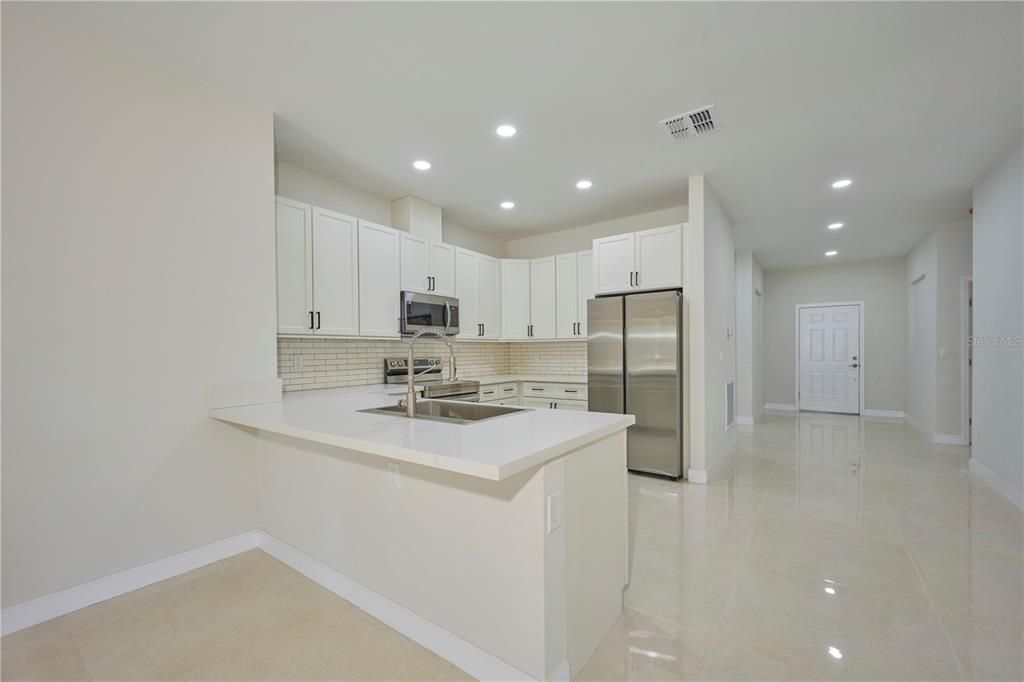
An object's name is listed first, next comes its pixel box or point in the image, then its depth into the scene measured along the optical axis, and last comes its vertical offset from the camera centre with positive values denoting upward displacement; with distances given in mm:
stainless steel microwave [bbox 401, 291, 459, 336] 3979 +254
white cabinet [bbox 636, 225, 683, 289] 4082 +764
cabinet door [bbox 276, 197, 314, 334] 3098 +529
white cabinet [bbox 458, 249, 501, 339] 4758 +503
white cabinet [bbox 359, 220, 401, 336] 3684 +523
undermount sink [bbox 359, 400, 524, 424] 2227 -390
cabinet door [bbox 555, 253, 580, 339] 5090 +502
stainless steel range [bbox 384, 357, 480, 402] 3842 -417
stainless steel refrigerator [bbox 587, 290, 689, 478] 3906 -320
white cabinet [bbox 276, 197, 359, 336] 3125 +523
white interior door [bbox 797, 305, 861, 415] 7700 -424
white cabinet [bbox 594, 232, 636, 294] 4363 +761
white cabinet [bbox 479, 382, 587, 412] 4785 -659
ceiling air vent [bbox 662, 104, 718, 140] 2809 +1439
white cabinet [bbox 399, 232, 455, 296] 4098 +725
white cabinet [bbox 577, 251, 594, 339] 5004 +633
